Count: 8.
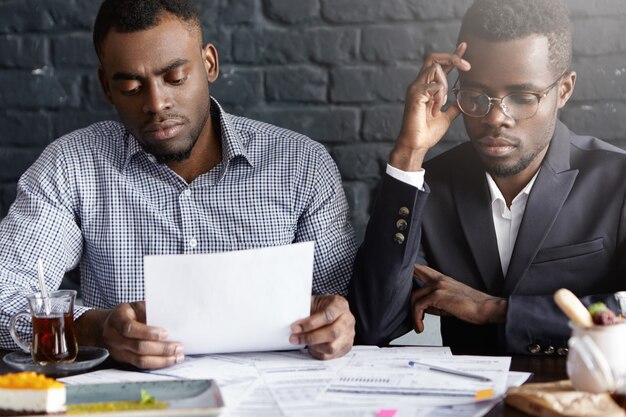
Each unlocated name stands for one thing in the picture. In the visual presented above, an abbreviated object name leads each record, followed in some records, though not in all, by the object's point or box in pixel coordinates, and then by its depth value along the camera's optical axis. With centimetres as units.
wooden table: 149
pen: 143
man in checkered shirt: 199
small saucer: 152
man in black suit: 188
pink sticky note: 125
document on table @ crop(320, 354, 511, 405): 134
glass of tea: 156
